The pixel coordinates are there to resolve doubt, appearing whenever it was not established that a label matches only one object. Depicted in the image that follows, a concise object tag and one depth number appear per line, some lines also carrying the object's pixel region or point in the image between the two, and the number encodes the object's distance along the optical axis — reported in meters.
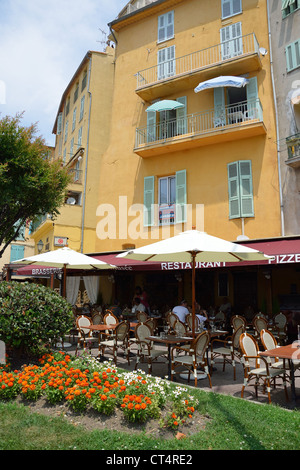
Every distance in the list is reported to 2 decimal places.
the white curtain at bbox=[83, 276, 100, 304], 18.41
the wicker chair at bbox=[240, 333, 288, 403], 5.65
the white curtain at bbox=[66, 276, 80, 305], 19.17
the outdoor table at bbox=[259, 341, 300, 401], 5.29
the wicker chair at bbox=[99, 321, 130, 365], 8.32
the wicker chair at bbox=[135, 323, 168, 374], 7.52
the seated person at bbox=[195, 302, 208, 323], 11.11
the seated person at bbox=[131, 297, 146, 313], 12.70
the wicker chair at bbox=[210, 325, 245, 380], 7.13
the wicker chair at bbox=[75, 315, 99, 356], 9.24
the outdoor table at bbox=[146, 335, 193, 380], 6.78
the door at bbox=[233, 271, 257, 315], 13.99
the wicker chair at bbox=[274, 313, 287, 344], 9.76
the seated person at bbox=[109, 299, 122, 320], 12.25
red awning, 9.62
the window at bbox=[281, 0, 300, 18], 14.12
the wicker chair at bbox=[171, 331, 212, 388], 6.39
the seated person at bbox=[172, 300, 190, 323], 9.73
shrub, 6.20
